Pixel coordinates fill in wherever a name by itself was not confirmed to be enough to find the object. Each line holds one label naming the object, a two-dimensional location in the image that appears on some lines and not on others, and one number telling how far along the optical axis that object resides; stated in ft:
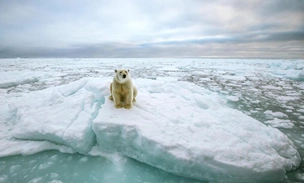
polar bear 10.15
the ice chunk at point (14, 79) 31.61
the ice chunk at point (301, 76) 43.34
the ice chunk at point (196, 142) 7.96
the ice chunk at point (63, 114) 9.95
